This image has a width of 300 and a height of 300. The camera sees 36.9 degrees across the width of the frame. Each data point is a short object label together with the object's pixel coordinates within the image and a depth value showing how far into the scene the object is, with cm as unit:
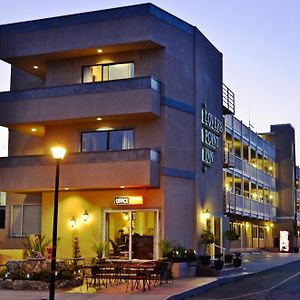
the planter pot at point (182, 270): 1959
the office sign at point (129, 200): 2072
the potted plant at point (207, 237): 2214
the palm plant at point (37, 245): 2013
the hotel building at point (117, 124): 2065
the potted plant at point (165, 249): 1980
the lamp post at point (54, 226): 1281
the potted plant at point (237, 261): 2330
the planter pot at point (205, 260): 2105
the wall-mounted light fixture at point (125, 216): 2105
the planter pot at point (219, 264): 2109
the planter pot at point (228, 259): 2363
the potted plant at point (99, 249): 2037
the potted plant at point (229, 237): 2339
